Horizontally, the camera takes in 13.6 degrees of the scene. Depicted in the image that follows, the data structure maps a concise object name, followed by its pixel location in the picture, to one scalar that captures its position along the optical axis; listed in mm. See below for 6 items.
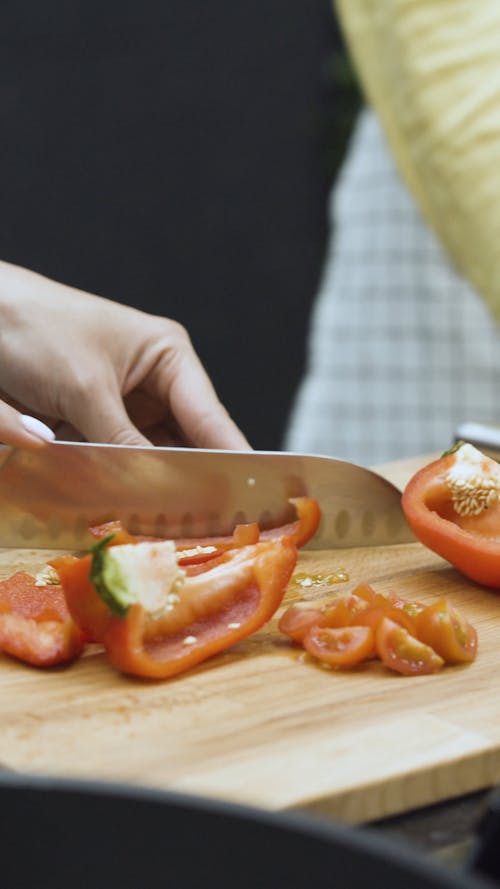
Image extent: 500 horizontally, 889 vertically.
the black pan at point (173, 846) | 483
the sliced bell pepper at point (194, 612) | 855
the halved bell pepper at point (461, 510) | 946
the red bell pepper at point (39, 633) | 866
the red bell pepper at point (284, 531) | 990
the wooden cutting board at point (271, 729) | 779
